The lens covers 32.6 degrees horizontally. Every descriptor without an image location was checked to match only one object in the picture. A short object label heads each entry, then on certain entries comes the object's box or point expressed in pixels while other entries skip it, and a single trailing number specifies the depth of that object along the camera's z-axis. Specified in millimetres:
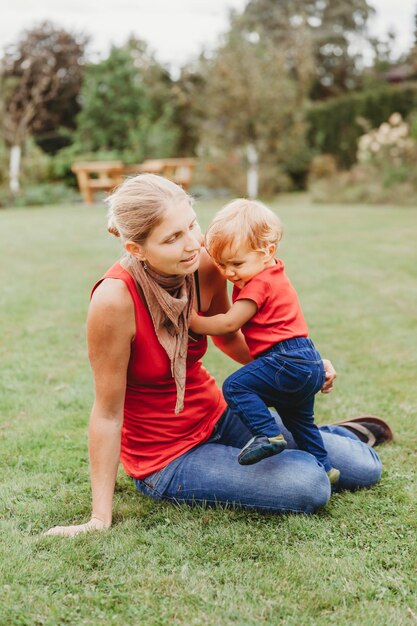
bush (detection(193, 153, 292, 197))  18000
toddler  2770
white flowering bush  16094
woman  2596
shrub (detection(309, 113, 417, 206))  15531
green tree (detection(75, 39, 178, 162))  20859
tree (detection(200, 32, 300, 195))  17094
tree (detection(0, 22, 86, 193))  20312
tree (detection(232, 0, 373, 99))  33062
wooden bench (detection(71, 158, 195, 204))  16812
